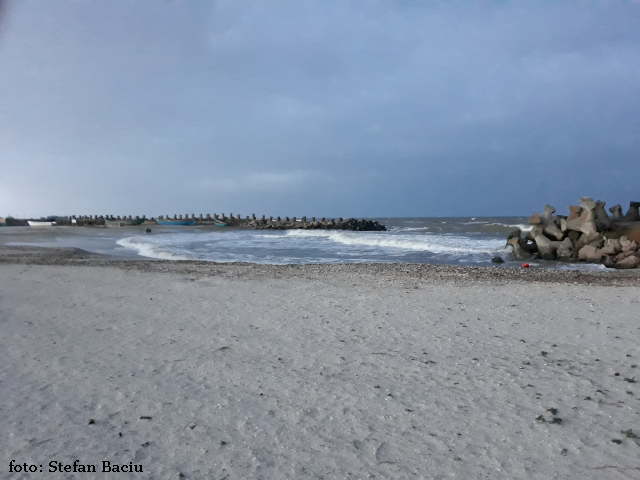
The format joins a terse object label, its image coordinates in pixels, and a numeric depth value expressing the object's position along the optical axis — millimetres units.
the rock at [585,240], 16688
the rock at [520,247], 17584
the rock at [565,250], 16766
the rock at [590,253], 15595
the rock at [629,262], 13680
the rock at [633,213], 20047
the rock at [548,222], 17955
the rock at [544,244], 17109
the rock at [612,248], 15109
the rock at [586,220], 16906
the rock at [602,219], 17203
